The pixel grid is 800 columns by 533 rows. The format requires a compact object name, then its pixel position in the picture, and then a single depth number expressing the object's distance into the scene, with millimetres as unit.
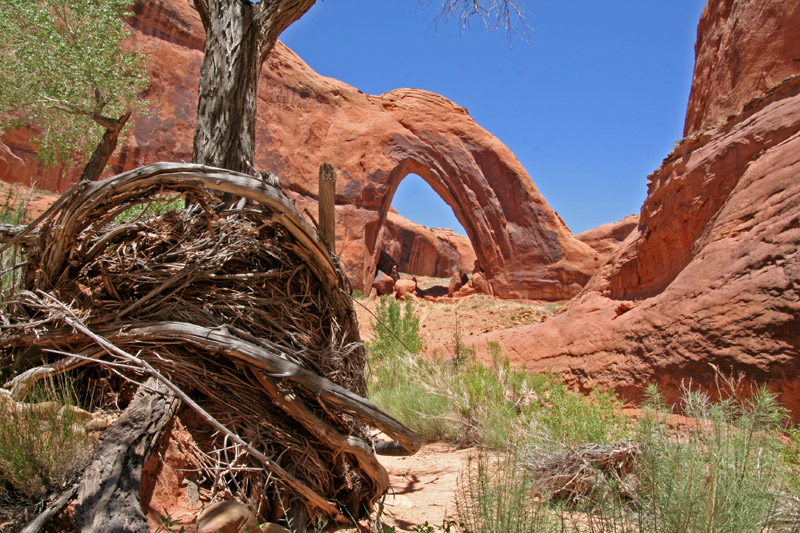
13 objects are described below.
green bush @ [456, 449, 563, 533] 1960
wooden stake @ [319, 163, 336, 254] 2779
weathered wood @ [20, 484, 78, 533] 1509
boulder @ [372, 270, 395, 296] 23438
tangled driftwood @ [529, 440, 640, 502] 2824
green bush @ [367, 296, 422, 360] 7258
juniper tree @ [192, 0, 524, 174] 3158
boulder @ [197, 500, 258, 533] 1857
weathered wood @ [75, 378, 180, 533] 1533
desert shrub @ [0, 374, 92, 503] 1742
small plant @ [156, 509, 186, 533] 1738
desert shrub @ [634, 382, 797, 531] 1861
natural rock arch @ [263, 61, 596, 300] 20719
